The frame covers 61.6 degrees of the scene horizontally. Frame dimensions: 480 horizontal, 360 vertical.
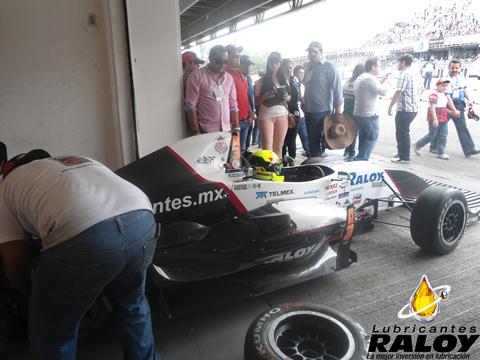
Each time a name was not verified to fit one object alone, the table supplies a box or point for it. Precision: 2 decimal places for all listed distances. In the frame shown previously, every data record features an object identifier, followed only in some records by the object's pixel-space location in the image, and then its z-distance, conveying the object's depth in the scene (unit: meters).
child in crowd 6.93
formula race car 2.58
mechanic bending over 1.53
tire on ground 1.90
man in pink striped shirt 4.42
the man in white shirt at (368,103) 6.02
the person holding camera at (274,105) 5.33
